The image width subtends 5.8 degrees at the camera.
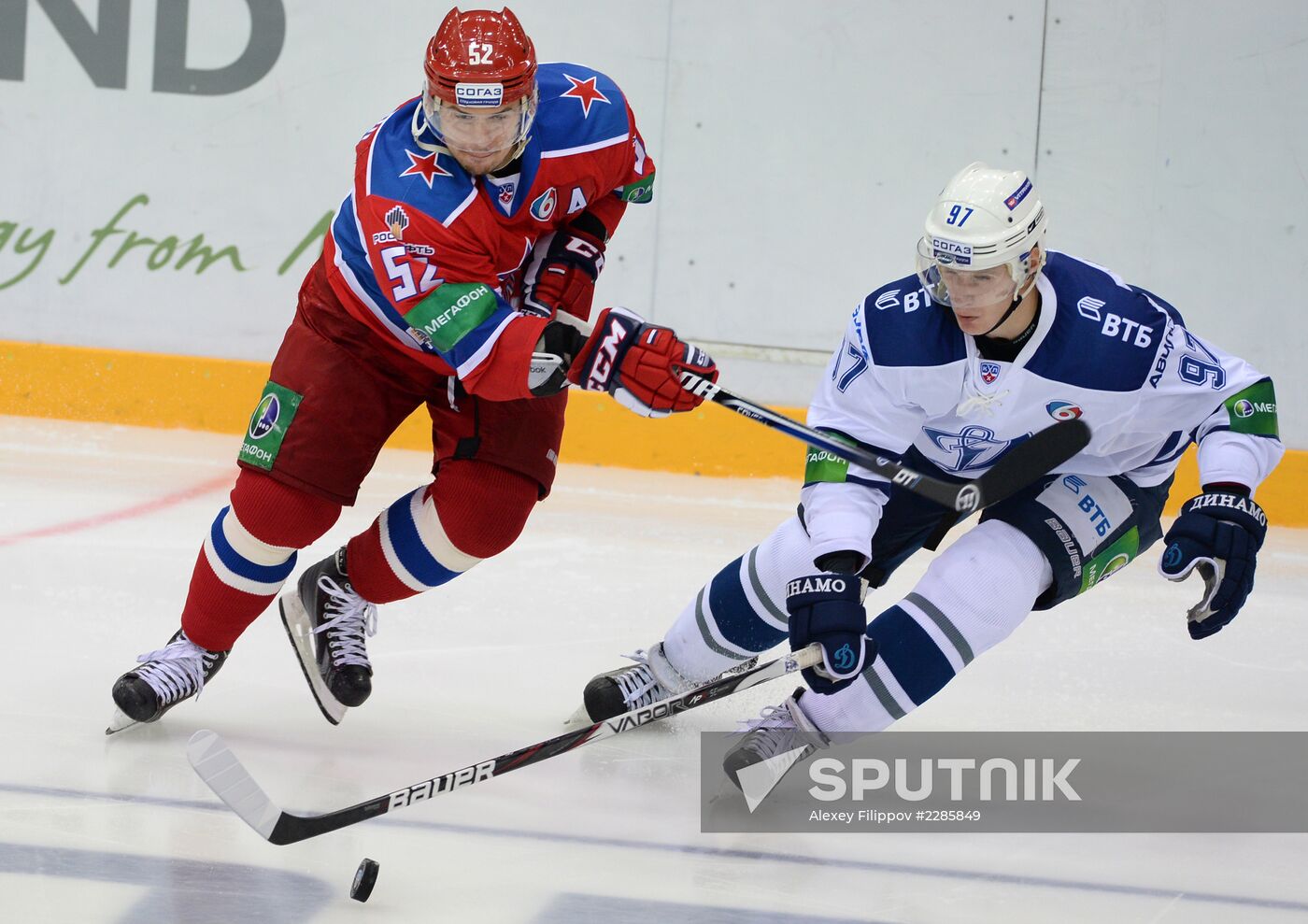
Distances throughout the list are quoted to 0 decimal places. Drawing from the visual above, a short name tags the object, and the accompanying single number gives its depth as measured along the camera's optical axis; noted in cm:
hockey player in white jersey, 2837
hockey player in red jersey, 2851
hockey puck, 2799
